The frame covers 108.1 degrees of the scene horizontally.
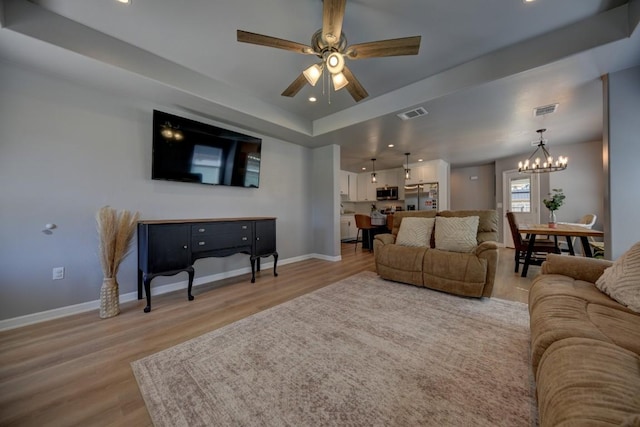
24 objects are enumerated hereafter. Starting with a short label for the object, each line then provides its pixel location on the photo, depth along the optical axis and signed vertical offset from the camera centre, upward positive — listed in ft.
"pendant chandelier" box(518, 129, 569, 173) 12.99 +2.78
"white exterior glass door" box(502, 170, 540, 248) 18.37 +1.40
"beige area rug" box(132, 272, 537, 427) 3.87 -3.30
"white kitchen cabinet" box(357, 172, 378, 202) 24.67 +2.75
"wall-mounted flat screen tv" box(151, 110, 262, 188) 9.53 +2.82
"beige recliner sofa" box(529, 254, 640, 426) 2.19 -1.77
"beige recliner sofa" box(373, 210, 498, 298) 8.44 -1.97
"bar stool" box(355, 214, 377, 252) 18.79 -0.68
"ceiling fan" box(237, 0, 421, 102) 5.51 +4.37
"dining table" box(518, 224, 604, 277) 9.95 -0.83
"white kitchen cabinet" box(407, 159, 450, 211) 20.48 +3.48
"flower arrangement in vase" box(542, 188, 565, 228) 12.14 +0.51
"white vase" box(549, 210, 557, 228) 11.80 -0.34
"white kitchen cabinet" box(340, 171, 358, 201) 24.34 +3.03
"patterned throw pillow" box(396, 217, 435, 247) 10.59 -0.85
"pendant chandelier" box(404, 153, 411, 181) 19.99 +3.78
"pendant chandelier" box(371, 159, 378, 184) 20.63 +4.62
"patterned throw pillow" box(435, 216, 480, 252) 9.43 -0.87
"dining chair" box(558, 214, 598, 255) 13.77 -0.44
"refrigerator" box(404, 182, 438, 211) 20.84 +1.65
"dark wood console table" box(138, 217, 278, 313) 8.23 -1.18
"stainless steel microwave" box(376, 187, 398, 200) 23.06 +2.08
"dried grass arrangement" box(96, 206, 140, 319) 7.59 -1.33
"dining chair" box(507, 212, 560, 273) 11.75 -1.63
